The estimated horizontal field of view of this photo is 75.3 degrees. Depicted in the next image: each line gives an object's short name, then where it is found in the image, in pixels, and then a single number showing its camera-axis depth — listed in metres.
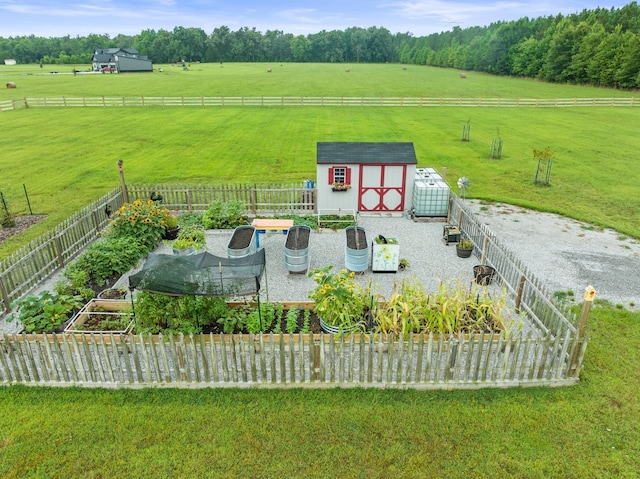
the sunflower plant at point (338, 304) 8.14
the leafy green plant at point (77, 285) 9.66
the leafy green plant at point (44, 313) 8.34
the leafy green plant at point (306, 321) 8.40
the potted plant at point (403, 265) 11.75
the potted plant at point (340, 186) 15.20
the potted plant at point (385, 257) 11.29
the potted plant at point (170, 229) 13.66
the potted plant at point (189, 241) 11.73
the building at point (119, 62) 92.88
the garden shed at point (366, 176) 15.06
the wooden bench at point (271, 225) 13.58
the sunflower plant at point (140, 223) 12.51
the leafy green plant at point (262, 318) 8.36
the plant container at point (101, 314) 8.47
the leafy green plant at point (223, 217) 14.59
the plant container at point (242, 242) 11.70
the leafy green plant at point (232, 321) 8.31
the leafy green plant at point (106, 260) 10.56
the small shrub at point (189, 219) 14.84
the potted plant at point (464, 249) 12.24
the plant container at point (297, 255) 11.08
